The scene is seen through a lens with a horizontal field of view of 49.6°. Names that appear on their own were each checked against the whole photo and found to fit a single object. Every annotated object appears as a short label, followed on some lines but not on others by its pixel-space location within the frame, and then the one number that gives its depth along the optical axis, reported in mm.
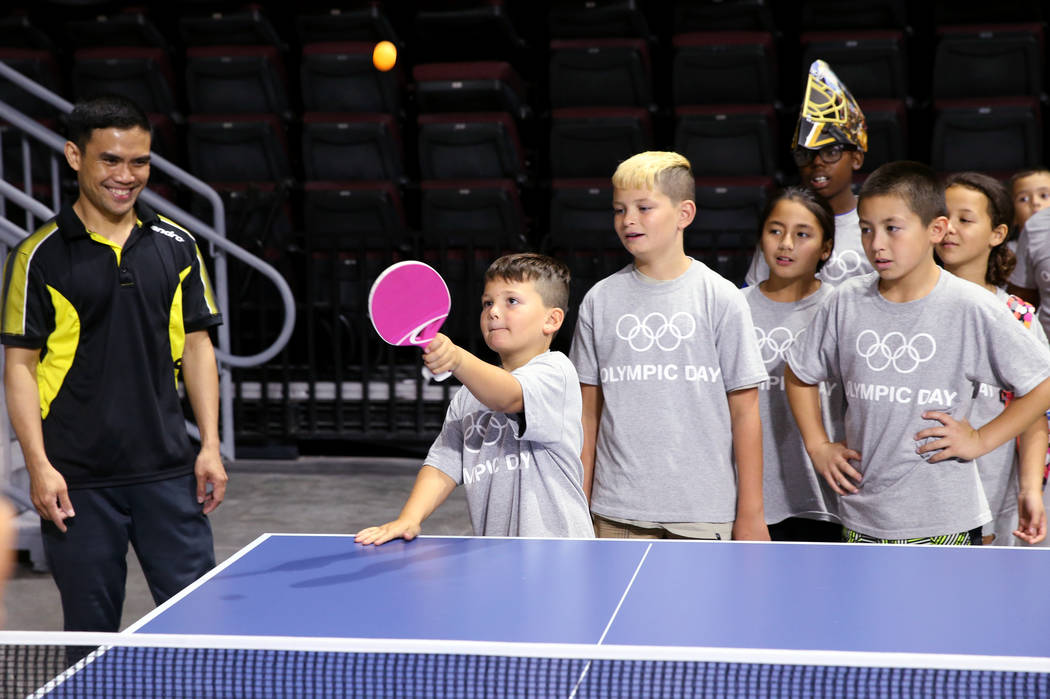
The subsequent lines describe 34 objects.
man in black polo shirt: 2867
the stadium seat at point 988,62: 7211
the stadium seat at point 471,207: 7484
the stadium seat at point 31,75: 7883
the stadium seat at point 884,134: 7172
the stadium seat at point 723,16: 7516
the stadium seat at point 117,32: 7875
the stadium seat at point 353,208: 7535
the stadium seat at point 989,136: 7137
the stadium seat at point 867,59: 7309
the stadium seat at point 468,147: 7562
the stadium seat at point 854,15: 7453
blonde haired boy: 2791
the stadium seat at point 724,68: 7441
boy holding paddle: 2492
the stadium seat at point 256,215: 7000
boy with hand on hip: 2621
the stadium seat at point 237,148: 7668
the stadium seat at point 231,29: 7754
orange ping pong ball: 6071
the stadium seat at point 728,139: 7410
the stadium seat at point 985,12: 7438
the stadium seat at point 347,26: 7711
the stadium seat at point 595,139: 7535
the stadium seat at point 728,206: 7273
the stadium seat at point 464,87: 7621
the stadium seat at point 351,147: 7609
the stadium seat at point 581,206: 7508
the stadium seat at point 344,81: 7664
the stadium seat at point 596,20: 7625
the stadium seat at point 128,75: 7789
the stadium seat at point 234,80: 7719
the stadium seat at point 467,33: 7801
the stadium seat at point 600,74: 7582
